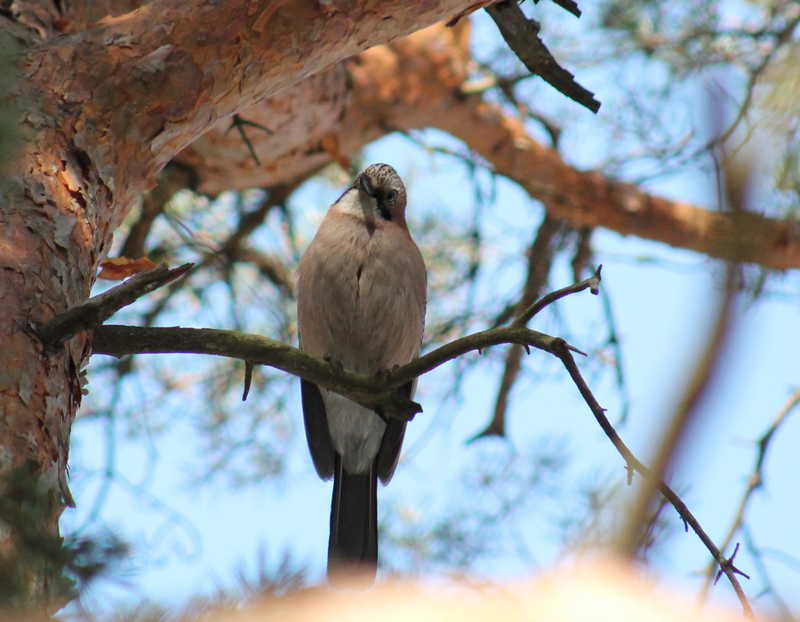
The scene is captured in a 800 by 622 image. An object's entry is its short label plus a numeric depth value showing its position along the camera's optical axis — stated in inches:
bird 434.0
